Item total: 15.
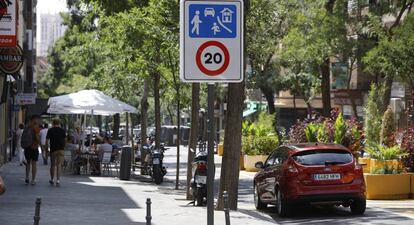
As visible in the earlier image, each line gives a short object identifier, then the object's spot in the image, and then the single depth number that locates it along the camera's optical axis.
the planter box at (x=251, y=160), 32.75
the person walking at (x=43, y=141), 34.56
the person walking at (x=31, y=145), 21.33
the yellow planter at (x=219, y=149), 44.87
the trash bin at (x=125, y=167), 26.11
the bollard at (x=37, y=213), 9.77
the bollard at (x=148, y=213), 10.35
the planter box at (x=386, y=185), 19.95
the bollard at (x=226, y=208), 9.35
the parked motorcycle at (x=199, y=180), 17.23
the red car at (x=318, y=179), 16.52
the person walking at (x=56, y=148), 21.34
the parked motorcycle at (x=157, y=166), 25.34
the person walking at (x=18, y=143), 32.52
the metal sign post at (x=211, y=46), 7.41
